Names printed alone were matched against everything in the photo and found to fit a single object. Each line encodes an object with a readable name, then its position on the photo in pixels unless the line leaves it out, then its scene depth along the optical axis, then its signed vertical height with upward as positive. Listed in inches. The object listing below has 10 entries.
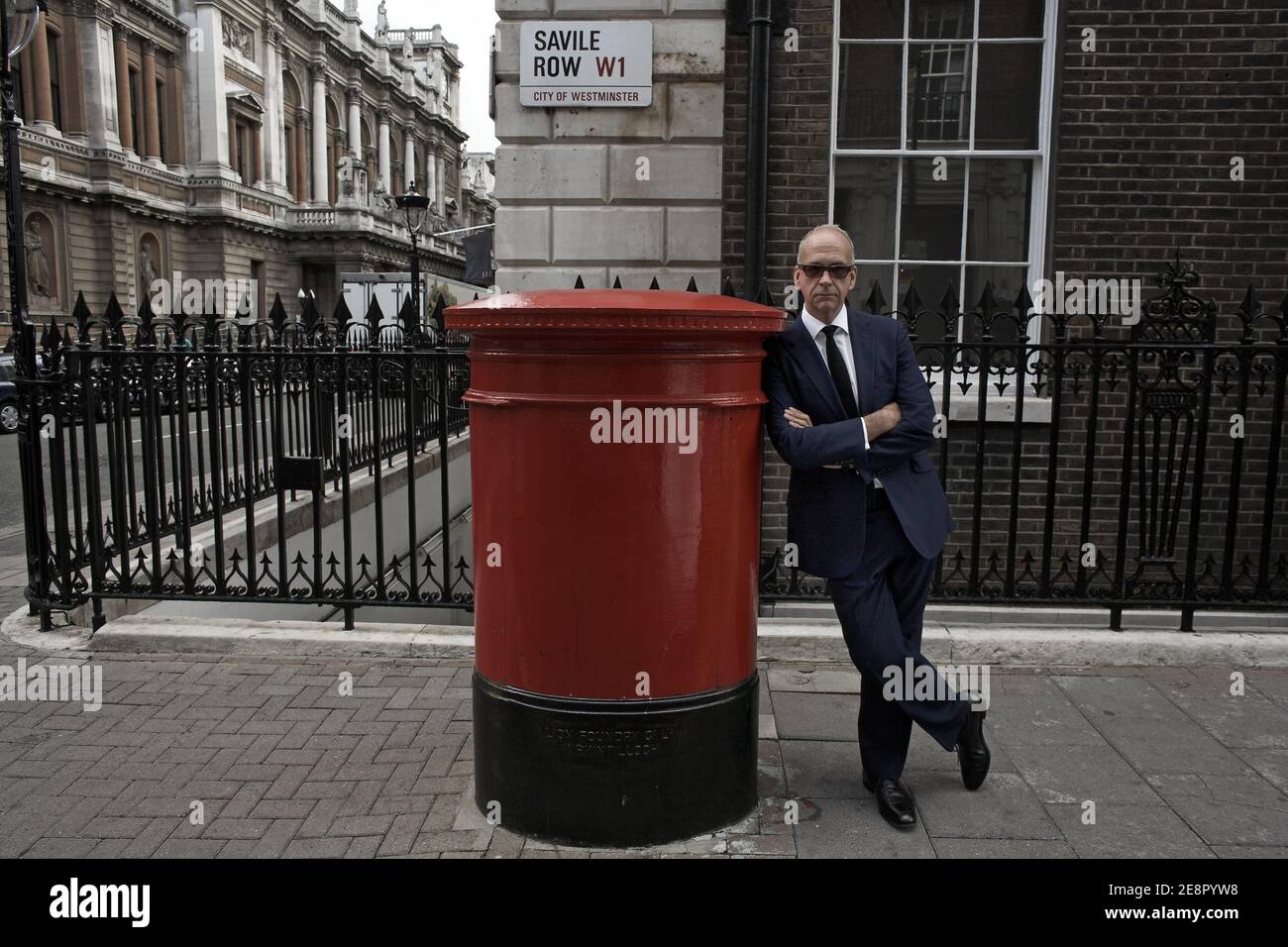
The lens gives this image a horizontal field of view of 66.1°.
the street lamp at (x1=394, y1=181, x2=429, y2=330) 732.0 +105.1
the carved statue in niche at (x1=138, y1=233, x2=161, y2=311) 1866.4 +163.5
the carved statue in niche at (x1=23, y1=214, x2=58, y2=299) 1529.3 +134.8
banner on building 847.1 +77.8
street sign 264.2 +76.3
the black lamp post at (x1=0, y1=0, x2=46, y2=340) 219.8 +36.5
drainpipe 248.8 +50.0
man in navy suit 130.5 -17.5
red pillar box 117.6 -24.9
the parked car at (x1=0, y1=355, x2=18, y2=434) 759.7 -43.0
